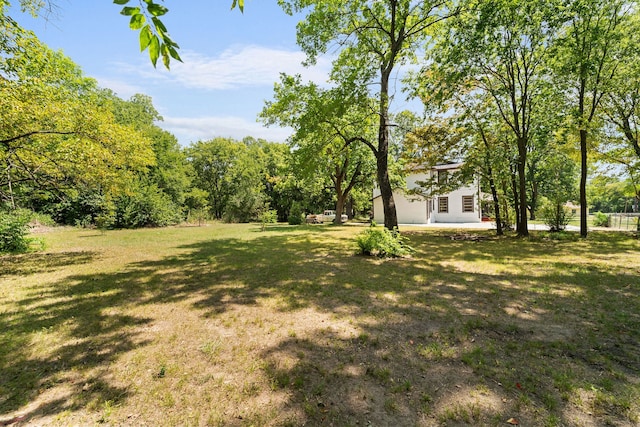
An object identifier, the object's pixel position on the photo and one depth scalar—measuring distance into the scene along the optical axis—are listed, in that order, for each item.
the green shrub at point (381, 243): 9.04
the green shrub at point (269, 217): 21.46
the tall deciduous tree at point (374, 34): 10.02
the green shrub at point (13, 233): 10.18
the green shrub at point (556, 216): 15.81
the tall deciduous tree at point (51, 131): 6.72
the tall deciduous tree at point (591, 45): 10.98
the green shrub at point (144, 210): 22.91
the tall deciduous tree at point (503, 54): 10.61
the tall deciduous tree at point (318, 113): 10.07
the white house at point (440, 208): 26.09
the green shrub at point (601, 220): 20.58
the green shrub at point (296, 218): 27.62
